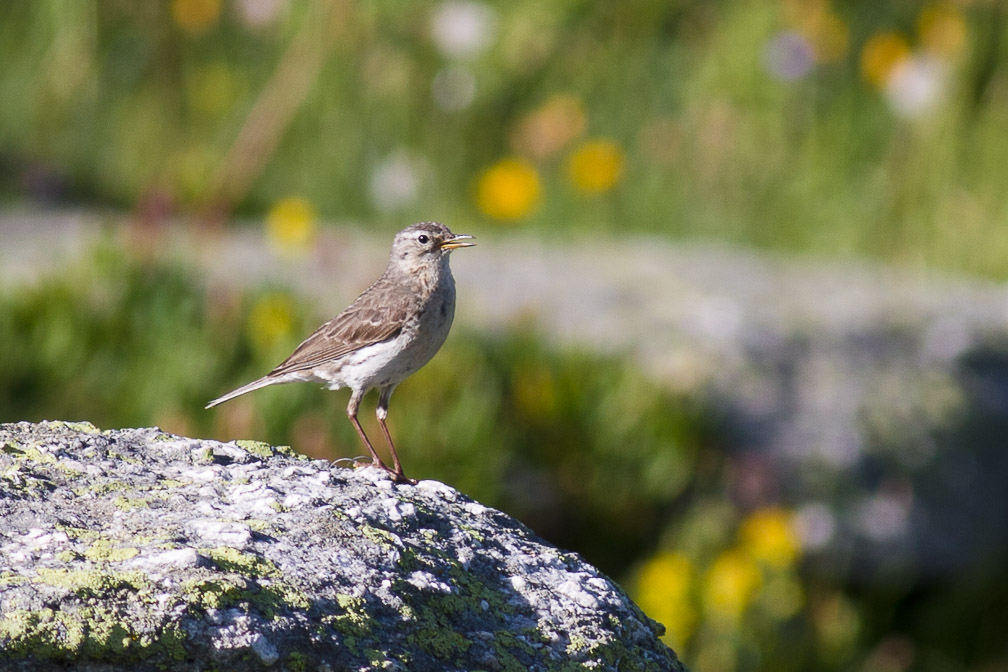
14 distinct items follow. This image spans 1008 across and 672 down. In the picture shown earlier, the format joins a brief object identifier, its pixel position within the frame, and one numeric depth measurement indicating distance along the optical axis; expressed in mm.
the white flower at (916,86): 20922
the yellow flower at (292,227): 13672
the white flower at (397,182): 20937
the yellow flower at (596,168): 19375
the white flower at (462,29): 22000
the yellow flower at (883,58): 21250
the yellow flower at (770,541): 11844
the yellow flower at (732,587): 11836
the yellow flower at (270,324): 12477
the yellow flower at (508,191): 18656
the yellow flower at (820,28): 21906
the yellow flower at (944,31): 21781
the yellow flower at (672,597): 11656
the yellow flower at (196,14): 23203
